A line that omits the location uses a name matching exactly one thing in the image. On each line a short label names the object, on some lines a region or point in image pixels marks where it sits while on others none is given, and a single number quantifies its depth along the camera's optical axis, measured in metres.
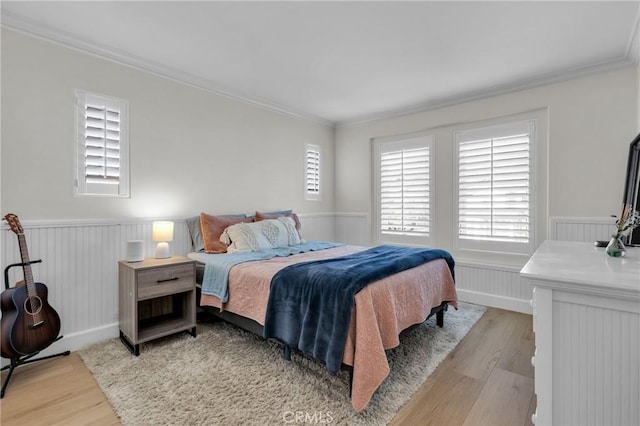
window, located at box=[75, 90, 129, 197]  2.61
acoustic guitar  2.02
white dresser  1.09
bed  1.78
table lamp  2.82
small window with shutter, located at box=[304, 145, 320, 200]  4.75
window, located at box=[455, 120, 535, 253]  3.44
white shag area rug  1.75
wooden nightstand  2.46
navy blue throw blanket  1.82
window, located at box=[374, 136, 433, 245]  4.24
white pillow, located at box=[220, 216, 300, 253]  3.17
